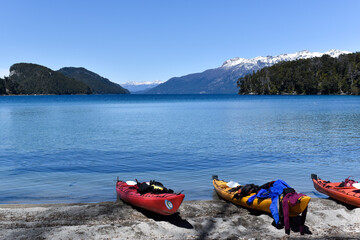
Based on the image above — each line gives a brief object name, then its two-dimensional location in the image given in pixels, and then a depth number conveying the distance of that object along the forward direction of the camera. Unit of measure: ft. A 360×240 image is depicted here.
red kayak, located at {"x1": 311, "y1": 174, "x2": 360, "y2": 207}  34.84
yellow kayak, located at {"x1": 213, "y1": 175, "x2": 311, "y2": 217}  29.08
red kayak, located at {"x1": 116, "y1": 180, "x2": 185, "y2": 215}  30.30
